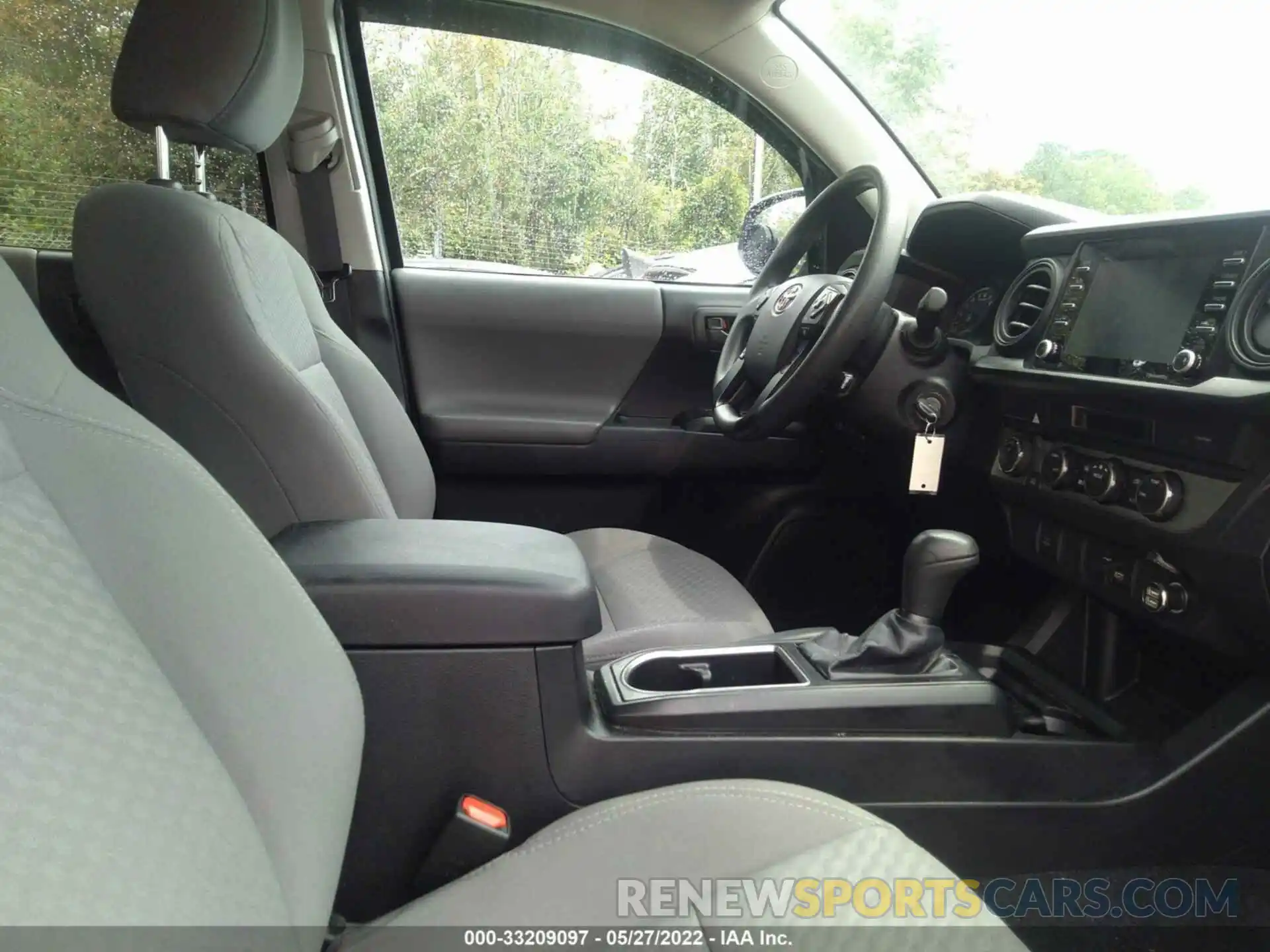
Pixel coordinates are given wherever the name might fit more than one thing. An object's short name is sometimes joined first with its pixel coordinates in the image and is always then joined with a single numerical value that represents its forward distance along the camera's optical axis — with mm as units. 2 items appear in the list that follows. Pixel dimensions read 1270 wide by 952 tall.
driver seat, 1039
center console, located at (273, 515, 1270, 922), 927
